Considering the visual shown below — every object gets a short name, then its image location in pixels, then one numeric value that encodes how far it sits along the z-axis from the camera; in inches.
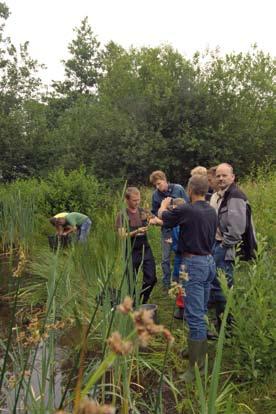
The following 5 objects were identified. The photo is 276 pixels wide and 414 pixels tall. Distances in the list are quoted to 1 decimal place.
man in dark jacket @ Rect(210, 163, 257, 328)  141.9
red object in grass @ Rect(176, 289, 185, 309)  158.6
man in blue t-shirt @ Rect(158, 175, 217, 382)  125.7
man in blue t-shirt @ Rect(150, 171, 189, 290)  201.0
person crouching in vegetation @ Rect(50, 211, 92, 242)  227.3
